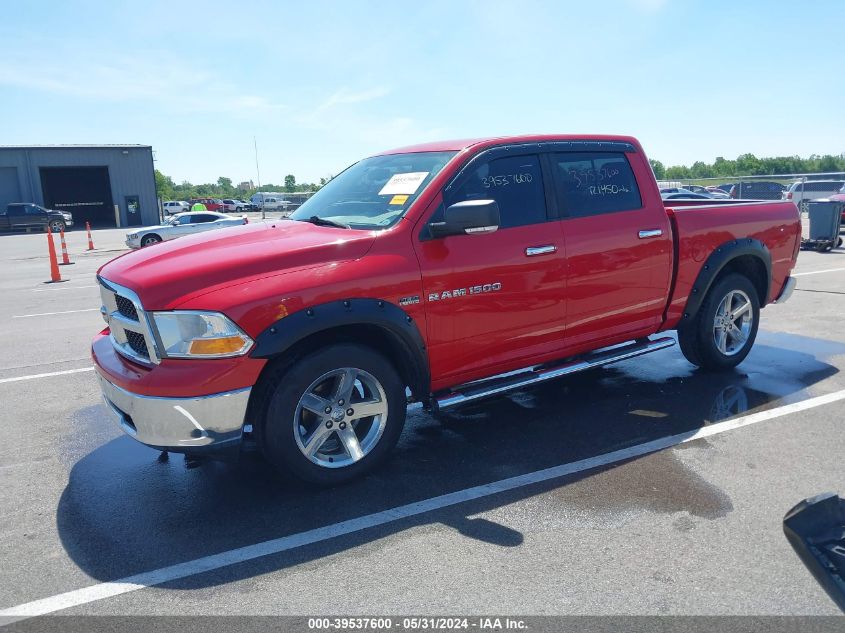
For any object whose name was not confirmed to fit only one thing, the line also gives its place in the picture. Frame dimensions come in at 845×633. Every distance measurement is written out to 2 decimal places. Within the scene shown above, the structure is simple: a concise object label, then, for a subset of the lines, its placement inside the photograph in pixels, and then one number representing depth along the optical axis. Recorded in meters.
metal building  45.09
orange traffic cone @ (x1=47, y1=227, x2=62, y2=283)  14.48
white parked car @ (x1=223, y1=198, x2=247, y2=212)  68.79
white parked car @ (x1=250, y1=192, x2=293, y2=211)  56.47
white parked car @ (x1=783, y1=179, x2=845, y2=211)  21.20
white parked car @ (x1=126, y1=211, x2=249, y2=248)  23.19
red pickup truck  3.45
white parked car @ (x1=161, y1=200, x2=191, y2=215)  62.20
